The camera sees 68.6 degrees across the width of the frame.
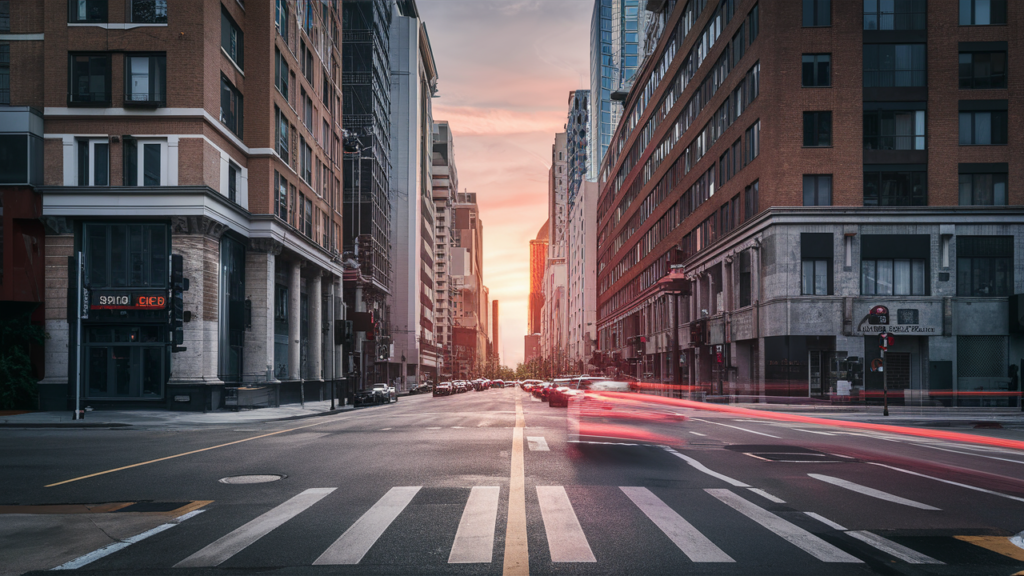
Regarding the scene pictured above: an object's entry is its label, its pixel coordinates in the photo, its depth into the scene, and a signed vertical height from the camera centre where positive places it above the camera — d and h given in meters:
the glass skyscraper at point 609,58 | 153.62 +54.09
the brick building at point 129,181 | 34.41 +5.82
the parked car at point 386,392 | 53.81 -6.32
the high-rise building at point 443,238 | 178.38 +16.27
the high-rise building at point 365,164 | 85.21 +16.87
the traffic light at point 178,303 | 31.16 +0.12
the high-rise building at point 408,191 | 118.50 +18.61
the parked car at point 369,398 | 48.56 -6.10
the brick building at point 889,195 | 42.22 +6.40
